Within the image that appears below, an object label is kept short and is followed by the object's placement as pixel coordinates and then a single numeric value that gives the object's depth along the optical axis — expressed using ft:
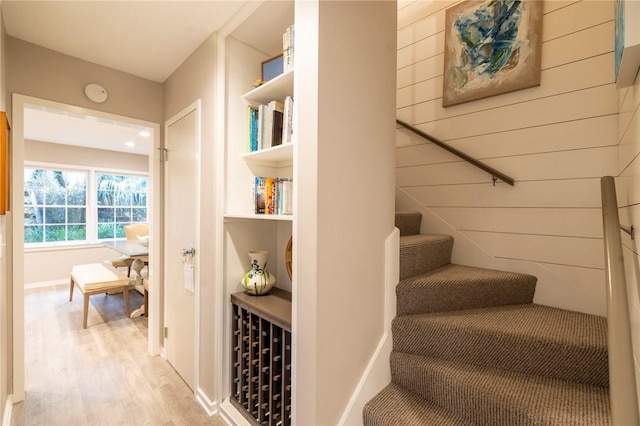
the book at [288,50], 5.00
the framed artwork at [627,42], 2.51
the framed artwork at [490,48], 5.85
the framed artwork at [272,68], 5.59
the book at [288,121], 5.14
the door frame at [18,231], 6.30
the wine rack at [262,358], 5.13
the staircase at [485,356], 3.64
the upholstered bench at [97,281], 10.42
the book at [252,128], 6.03
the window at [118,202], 18.22
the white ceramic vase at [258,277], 6.03
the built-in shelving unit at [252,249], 5.31
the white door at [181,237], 7.00
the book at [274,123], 5.59
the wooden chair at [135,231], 17.25
